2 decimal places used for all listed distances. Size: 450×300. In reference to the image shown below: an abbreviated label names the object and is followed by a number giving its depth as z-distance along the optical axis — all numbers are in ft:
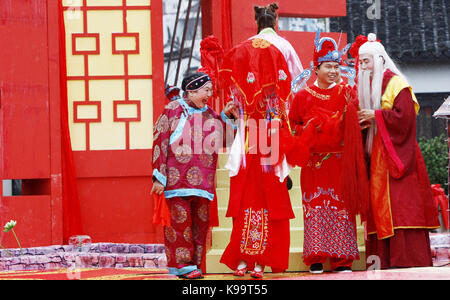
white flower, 45.60
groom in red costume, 37.81
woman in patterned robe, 37.19
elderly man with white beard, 37.60
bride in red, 37.09
